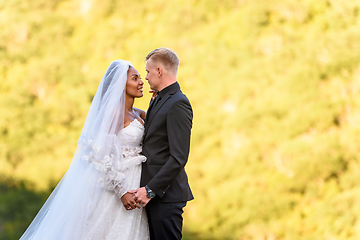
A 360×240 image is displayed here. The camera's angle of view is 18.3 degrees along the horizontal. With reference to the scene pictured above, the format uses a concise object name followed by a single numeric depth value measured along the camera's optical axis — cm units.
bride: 688
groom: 673
